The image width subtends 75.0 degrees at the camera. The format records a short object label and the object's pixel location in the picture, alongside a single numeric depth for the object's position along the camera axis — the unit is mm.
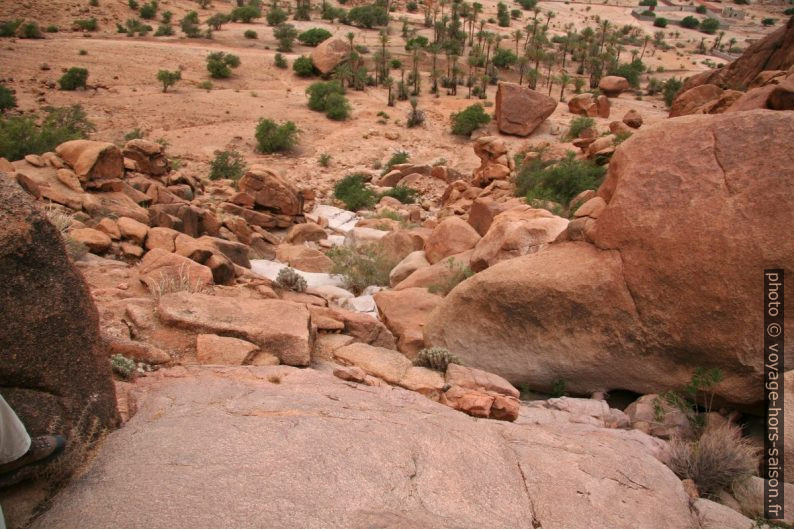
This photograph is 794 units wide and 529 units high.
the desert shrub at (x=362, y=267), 9828
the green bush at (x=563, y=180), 12016
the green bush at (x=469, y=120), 24266
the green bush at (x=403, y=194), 17688
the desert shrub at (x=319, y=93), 26109
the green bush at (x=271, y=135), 21062
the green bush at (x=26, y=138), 11594
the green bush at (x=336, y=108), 25250
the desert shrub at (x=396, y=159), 20906
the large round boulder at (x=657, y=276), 4645
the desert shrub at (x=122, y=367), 3641
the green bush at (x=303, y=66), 30578
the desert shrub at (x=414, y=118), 25531
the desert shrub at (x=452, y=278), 7816
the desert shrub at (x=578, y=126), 19719
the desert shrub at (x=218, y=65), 27859
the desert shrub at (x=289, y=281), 7121
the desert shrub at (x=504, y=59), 36250
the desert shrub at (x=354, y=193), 16953
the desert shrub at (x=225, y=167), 17531
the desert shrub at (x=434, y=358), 5133
